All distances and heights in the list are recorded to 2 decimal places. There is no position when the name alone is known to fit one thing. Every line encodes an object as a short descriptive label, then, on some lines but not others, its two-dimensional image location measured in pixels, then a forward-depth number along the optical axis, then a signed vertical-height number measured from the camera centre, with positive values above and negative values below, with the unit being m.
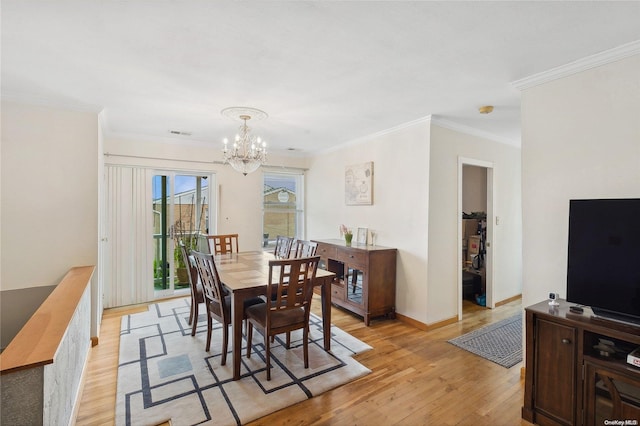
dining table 2.43 -0.63
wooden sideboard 3.63 -0.88
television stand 1.62 -0.93
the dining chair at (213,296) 2.60 -0.80
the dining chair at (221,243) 4.46 -0.52
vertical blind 4.24 -0.41
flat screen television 1.73 -0.27
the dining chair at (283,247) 4.05 -0.52
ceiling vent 4.21 +1.11
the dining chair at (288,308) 2.44 -0.84
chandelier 3.23 +0.67
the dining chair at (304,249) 3.43 -0.47
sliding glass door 4.73 -0.19
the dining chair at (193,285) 3.21 -0.81
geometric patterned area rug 2.06 -1.38
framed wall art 4.32 +0.41
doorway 4.11 -0.37
